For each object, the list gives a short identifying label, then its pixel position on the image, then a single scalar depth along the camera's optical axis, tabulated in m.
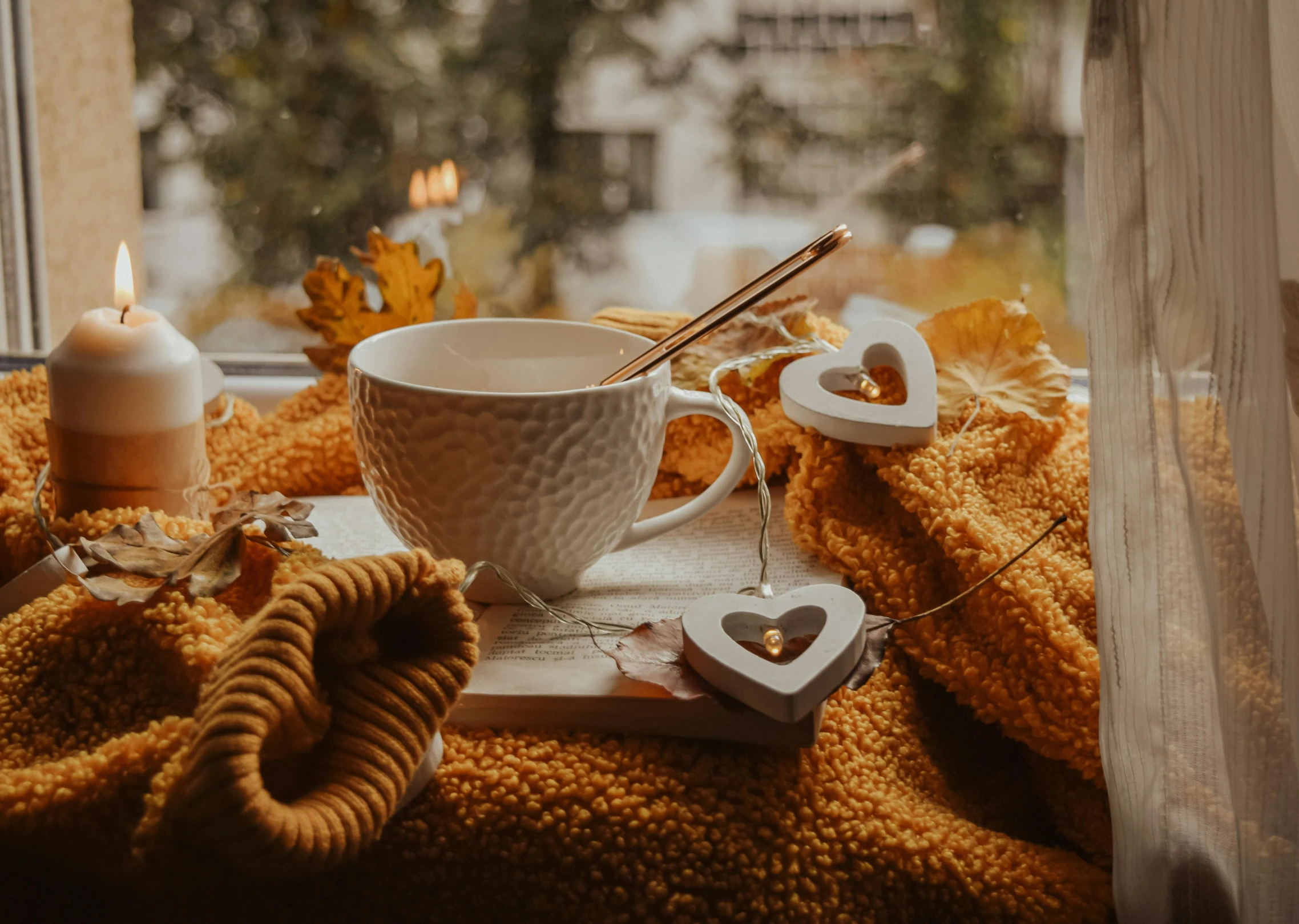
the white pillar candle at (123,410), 0.52
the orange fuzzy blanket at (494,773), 0.33
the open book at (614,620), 0.43
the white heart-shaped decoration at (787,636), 0.39
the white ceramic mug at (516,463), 0.45
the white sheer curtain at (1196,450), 0.36
